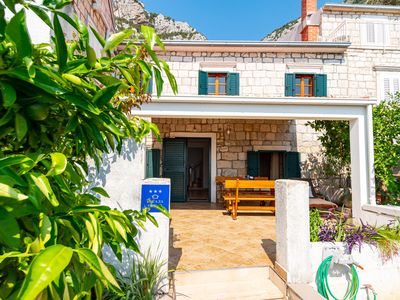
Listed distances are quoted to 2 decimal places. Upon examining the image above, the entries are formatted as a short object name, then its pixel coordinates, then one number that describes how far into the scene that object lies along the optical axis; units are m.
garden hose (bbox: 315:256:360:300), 2.89
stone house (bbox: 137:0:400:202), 8.98
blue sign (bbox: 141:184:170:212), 2.79
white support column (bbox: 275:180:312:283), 2.90
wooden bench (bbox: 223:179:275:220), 6.18
